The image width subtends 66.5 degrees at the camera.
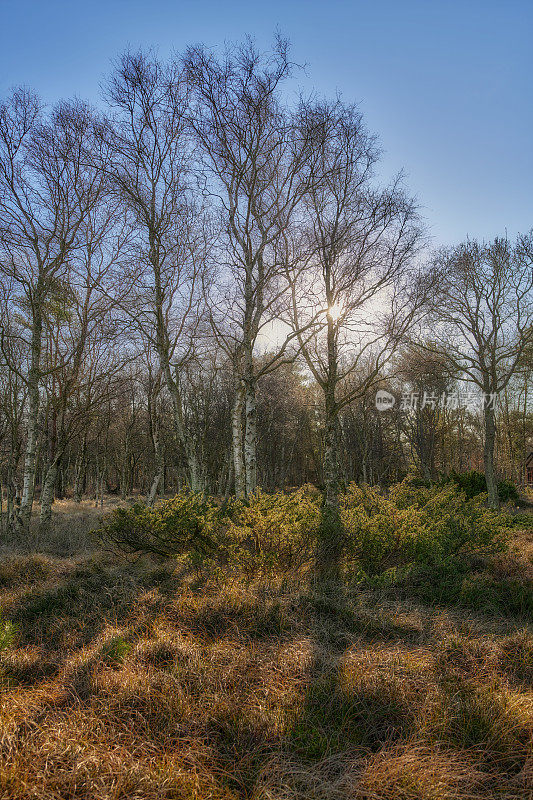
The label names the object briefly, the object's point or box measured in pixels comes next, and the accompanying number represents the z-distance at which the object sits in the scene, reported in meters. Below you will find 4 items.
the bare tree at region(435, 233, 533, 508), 11.78
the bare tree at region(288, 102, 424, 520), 8.12
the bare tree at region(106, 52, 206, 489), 8.29
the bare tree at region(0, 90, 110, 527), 8.61
